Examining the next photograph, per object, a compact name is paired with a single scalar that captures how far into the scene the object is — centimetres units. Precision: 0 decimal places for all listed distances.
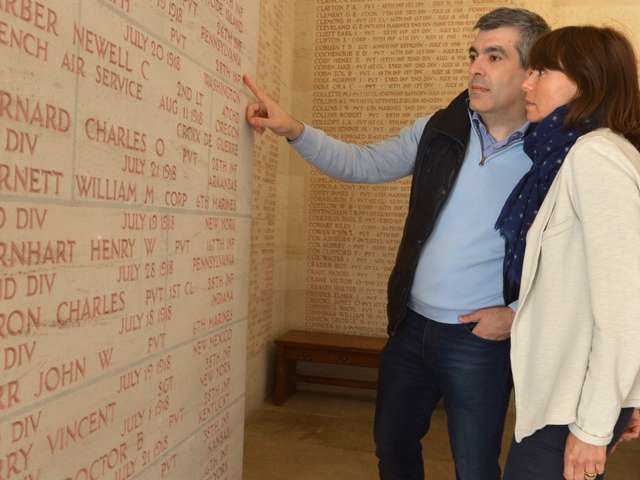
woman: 122
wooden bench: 404
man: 186
